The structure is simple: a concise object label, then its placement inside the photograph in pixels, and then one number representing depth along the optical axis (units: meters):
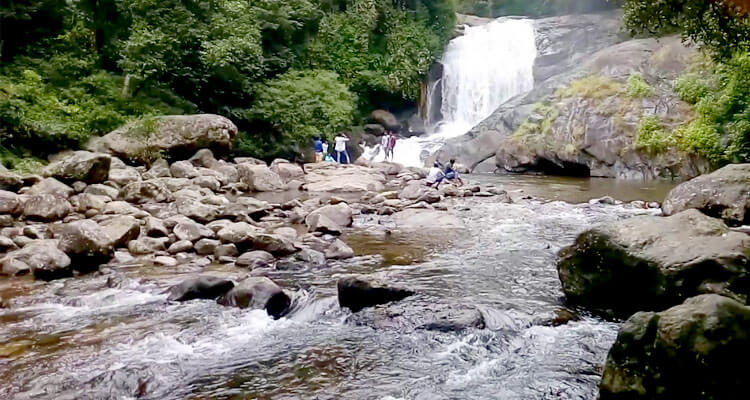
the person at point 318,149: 21.84
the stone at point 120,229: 9.19
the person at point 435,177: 16.61
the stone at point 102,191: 12.78
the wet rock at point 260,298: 6.59
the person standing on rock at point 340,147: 21.56
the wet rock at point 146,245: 9.16
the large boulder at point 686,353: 3.55
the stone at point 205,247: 9.16
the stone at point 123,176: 14.30
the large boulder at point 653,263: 5.62
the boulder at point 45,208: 10.66
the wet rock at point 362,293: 6.60
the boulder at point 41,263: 7.78
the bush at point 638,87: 20.67
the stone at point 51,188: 11.90
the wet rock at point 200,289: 7.00
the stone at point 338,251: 9.02
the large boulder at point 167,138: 16.92
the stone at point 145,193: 13.45
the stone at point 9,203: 10.42
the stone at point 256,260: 8.54
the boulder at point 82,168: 12.88
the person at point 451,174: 17.55
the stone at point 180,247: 9.18
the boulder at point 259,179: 16.78
